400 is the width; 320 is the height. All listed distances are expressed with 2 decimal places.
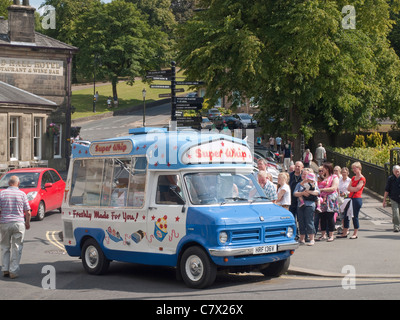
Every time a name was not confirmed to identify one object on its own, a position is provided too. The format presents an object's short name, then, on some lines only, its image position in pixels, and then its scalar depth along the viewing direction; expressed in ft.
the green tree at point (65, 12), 320.91
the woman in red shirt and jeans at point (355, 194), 53.47
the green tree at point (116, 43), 284.61
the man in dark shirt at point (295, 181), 52.13
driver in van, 37.83
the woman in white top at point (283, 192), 47.80
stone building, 131.75
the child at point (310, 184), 49.32
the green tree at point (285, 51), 102.47
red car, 73.41
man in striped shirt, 41.19
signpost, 70.20
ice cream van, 35.55
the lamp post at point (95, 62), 272.41
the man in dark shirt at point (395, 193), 57.93
